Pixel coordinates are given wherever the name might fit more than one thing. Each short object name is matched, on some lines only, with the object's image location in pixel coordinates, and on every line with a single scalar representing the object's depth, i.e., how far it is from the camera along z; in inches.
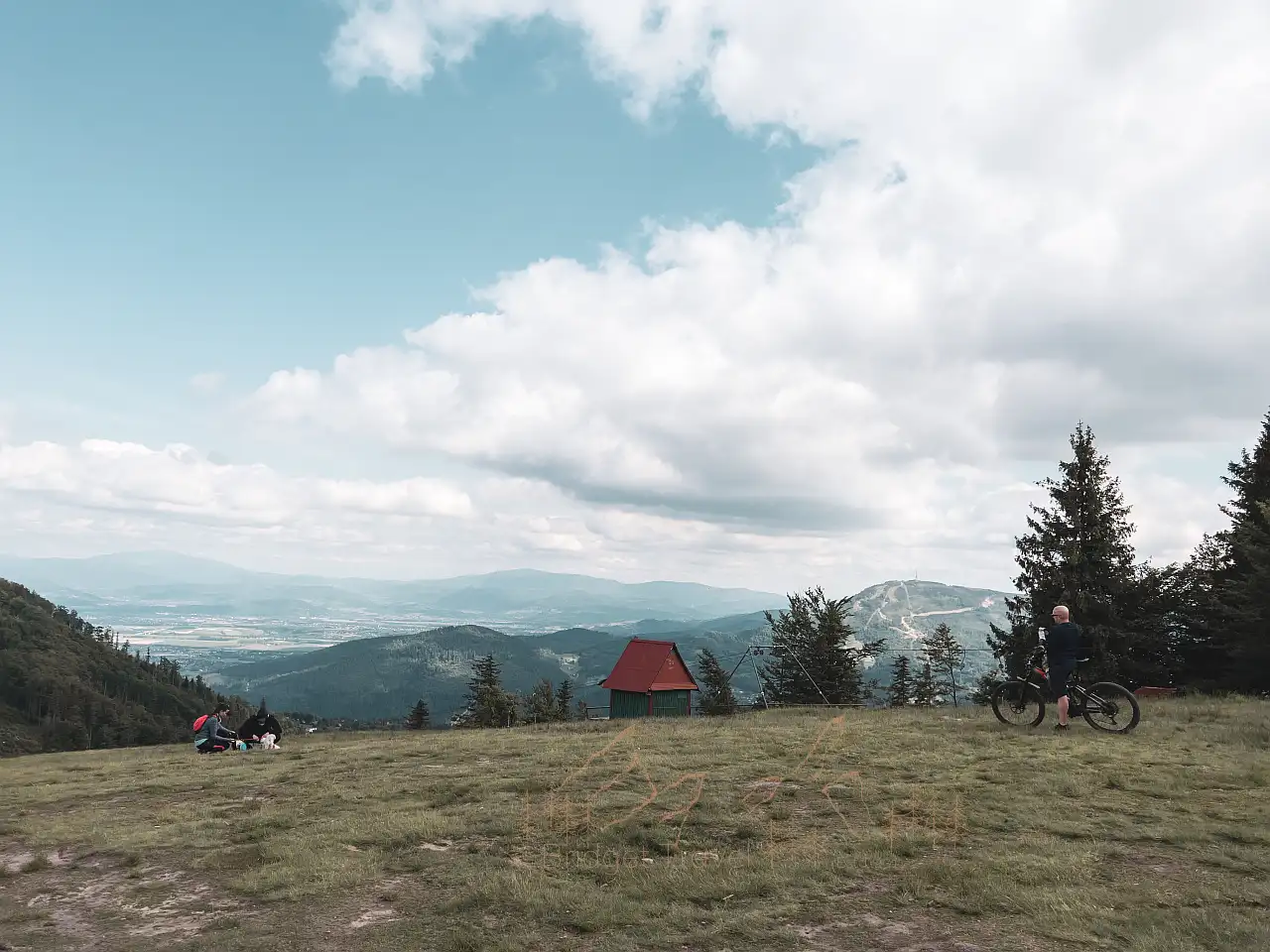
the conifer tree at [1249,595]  1131.3
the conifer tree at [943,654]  3206.2
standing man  631.8
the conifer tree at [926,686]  3043.8
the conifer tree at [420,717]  3624.5
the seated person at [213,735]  882.8
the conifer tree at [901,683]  3233.5
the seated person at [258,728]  916.0
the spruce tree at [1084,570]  1501.0
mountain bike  636.1
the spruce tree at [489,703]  3026.6
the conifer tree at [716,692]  2861.5
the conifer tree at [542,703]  3324.3
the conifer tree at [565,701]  3473.2
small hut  2012.8
